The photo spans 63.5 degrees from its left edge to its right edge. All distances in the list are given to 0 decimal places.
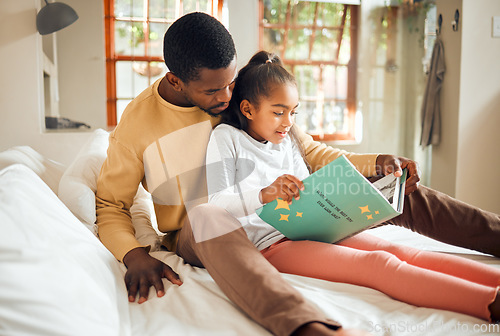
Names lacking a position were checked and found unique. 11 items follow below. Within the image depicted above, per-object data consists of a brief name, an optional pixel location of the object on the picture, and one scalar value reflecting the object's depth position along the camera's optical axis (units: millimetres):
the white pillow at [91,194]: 1101
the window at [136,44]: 3102
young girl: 778
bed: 597
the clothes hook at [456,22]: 2753
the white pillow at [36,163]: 1237
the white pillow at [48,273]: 580
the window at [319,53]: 3586
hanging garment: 2962
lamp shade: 1935
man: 897
